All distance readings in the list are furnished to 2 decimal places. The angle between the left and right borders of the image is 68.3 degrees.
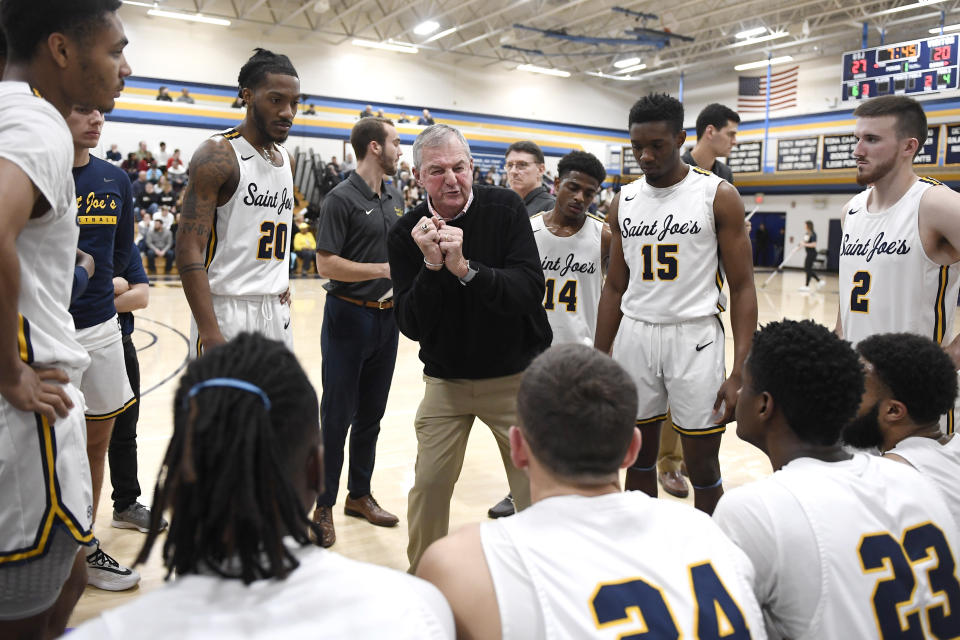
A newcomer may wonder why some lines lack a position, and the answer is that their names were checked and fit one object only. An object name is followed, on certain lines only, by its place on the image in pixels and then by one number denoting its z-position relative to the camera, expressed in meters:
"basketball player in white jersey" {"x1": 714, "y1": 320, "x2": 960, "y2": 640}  1.46
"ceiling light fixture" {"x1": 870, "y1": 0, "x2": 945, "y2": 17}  17.38
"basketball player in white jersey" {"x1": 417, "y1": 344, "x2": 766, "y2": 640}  1.22
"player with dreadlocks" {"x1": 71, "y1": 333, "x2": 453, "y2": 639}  1.01
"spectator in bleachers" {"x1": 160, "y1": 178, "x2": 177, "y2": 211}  17.00
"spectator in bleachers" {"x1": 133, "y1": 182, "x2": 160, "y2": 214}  16.95
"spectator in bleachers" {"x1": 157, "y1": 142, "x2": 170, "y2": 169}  18.74
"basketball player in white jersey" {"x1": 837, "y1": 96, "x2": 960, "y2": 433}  3.14
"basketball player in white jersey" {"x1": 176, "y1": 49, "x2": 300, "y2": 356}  3.05
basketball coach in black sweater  2.69
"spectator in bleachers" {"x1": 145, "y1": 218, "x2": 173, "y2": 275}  16.23
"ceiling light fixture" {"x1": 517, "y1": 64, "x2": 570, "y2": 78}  25.25
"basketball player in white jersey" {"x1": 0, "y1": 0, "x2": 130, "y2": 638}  1.67
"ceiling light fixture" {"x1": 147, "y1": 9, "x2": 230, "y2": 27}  19.16
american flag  23.92
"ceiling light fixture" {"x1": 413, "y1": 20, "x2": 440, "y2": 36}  20.97
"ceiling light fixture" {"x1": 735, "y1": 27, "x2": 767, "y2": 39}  20.81
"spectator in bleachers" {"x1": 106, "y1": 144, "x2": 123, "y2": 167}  17.61
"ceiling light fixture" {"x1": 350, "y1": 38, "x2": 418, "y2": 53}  22.30
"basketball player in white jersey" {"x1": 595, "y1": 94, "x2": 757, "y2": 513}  3.16
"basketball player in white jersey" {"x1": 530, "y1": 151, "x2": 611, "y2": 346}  4.07
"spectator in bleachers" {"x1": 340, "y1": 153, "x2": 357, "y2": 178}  19.97
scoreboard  14.91
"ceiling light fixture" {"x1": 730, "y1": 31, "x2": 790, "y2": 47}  21.19
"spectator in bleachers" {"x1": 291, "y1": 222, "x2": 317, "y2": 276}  17.80
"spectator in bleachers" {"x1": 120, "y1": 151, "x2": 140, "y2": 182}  17.88
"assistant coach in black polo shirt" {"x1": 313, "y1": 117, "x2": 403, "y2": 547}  3.63
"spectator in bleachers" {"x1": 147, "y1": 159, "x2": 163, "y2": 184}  17.62
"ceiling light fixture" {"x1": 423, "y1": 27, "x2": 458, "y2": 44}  21.46
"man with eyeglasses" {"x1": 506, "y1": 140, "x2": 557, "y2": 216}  4.88
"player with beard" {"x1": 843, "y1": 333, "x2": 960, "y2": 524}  2.14
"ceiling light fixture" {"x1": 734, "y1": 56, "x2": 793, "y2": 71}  23.25
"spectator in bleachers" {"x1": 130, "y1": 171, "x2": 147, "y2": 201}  17.22
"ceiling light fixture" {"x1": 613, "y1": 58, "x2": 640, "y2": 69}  24.42
